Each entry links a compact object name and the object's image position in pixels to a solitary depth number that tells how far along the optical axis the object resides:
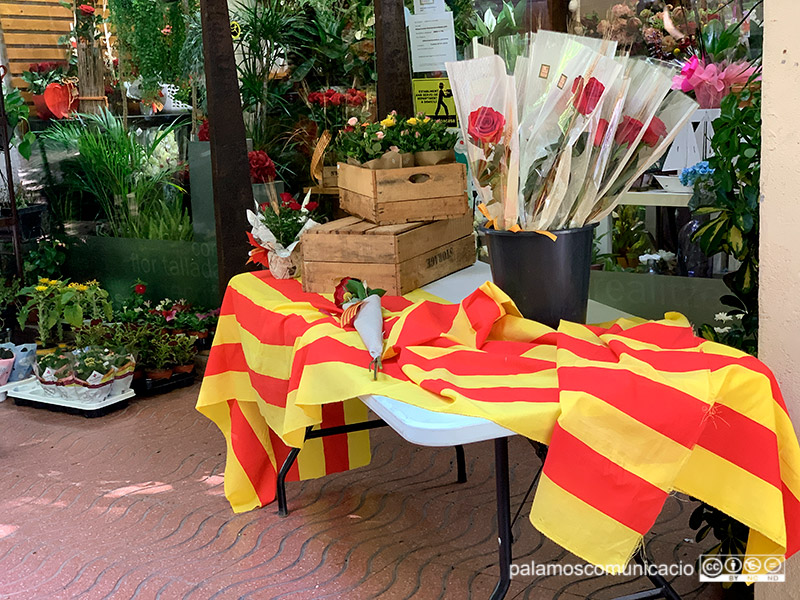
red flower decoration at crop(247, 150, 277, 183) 4.91
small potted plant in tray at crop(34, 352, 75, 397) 4.57
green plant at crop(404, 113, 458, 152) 2.96
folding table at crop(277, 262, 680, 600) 1.66
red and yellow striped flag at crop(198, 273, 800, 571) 1.62
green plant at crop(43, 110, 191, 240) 5.56
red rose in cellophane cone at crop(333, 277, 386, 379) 2.07
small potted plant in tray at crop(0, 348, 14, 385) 4.93
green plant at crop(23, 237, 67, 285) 5.84
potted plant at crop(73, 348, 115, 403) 4.50
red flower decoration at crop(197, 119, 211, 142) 5.23
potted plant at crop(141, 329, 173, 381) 4.84
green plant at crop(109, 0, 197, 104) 5.44
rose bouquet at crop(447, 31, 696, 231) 1.98
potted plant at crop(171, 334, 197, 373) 4.91
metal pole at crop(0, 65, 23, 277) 5.30
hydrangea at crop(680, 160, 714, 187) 2.78
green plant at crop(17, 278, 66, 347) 5.32
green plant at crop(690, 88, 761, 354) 2.17
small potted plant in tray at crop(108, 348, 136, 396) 4.62
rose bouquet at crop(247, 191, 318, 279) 3.03
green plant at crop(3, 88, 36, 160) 5.57
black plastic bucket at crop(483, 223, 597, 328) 2.09
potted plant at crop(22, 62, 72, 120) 5.94
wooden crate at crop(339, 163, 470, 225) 2.86
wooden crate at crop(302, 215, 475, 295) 2.73
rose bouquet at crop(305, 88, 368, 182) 4.82
